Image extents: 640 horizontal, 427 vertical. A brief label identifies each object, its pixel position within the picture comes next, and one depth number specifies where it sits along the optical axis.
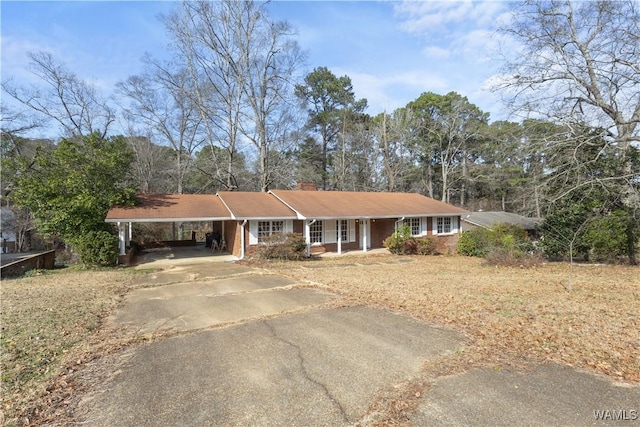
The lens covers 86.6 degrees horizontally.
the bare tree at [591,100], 12.12
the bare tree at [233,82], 24.23
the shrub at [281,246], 15.20
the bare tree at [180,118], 25.59
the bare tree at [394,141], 32.84
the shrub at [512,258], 13.34
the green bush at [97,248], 13.60
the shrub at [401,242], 18.38
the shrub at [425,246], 18.83
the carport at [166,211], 14.65
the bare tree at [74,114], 23.33
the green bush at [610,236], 13.17
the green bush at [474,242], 18.16
